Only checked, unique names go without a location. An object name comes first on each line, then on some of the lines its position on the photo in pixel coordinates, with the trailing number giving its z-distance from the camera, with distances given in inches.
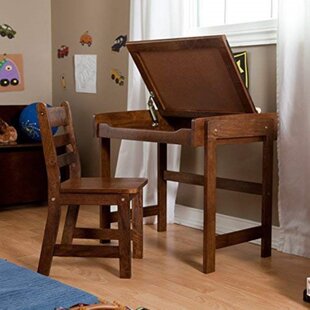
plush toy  176.4
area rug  92.8
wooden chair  114.8
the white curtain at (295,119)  125.6
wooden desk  118.6
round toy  181.8
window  138.3
